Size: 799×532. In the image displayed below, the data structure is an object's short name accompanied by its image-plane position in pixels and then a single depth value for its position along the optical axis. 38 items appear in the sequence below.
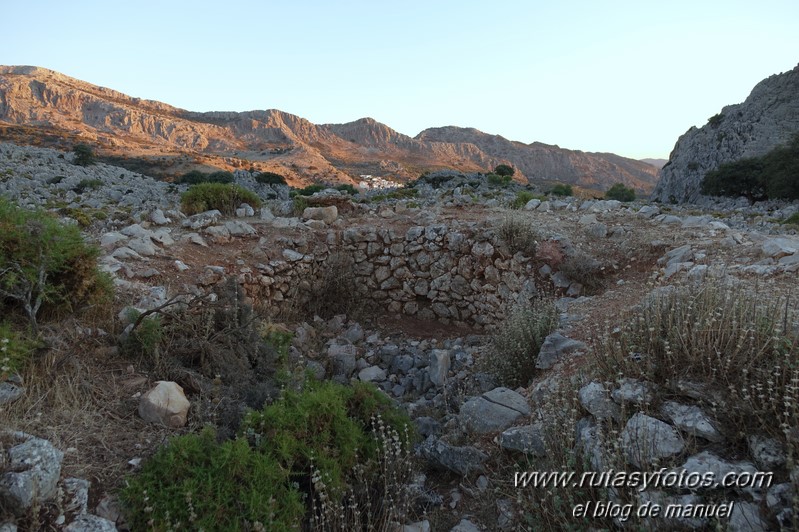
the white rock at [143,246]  5.74
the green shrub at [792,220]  8.18
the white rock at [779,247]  4.69
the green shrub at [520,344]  4.32
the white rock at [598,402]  2.61
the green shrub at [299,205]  8.72
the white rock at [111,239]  5.75
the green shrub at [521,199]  9.81
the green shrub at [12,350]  2.75
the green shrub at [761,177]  18.42
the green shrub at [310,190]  18.60
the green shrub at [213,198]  8.41
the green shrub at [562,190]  20.68
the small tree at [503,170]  30.57
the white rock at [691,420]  2.24
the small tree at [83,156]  25.20
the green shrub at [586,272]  6.21
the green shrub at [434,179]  18.42
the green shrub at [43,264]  3.27
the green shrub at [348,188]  19.42
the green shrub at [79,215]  7.46
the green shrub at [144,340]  3.44
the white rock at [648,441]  2.22
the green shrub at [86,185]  15.41
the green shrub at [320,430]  2.71
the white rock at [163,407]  2.93
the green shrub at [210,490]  2.22
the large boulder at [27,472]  1.95
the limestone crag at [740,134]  28.30
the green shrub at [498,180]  17.85
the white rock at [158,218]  7.21
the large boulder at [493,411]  3.35
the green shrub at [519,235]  7.02
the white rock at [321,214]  8.31
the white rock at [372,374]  5.57
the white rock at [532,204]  9.38
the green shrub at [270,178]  28.75
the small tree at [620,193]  23.64
